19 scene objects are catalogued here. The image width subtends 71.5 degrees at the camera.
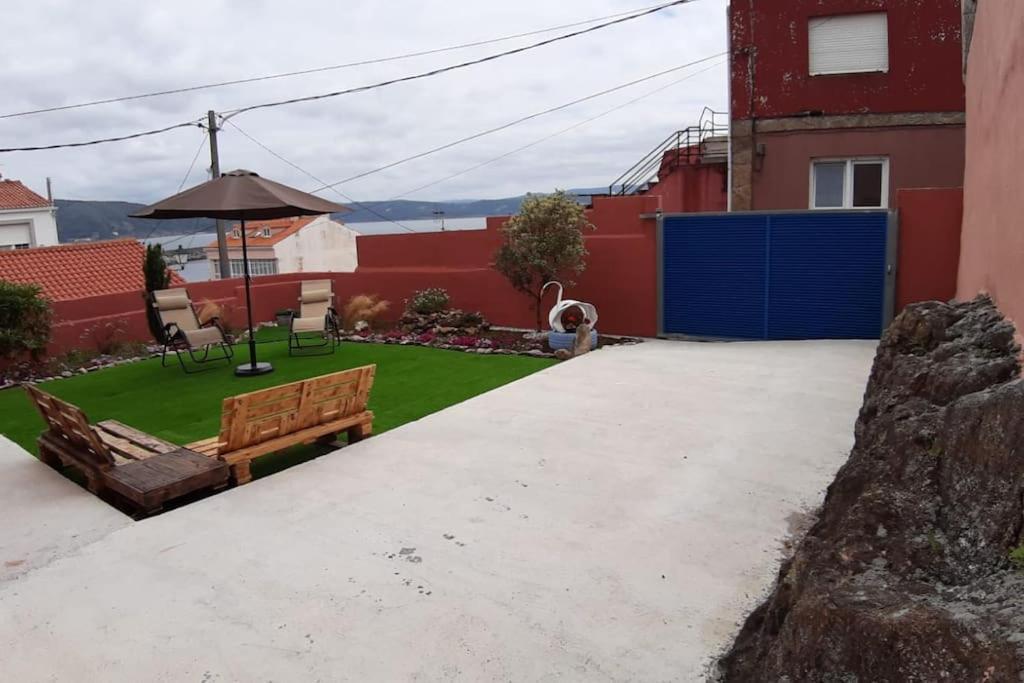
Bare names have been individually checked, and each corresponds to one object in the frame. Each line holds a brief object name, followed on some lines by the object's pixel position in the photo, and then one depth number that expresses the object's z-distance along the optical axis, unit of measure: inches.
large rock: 68.4
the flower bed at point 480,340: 394.3
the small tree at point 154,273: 413.1
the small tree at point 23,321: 350.3
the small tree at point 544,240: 402.6
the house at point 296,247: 1617.9
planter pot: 385.1
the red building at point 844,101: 475.8
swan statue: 398.0
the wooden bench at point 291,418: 187.8
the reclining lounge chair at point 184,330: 350.9
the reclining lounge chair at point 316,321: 392.8
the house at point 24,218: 1406.3
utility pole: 696.4
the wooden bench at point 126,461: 173.0
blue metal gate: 370.3
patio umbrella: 292.1
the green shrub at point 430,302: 470.0
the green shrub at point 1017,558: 72.7
